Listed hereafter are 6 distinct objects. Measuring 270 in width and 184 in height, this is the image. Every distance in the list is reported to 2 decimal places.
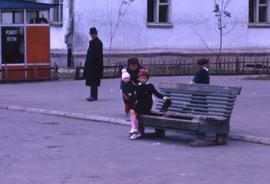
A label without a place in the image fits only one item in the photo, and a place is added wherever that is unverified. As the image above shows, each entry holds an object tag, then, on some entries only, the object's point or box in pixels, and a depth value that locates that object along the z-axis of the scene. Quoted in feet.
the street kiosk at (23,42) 90.63
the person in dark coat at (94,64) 67.15
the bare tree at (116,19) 117.39
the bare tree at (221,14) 125.84
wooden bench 42.96
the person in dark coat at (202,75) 49.34
